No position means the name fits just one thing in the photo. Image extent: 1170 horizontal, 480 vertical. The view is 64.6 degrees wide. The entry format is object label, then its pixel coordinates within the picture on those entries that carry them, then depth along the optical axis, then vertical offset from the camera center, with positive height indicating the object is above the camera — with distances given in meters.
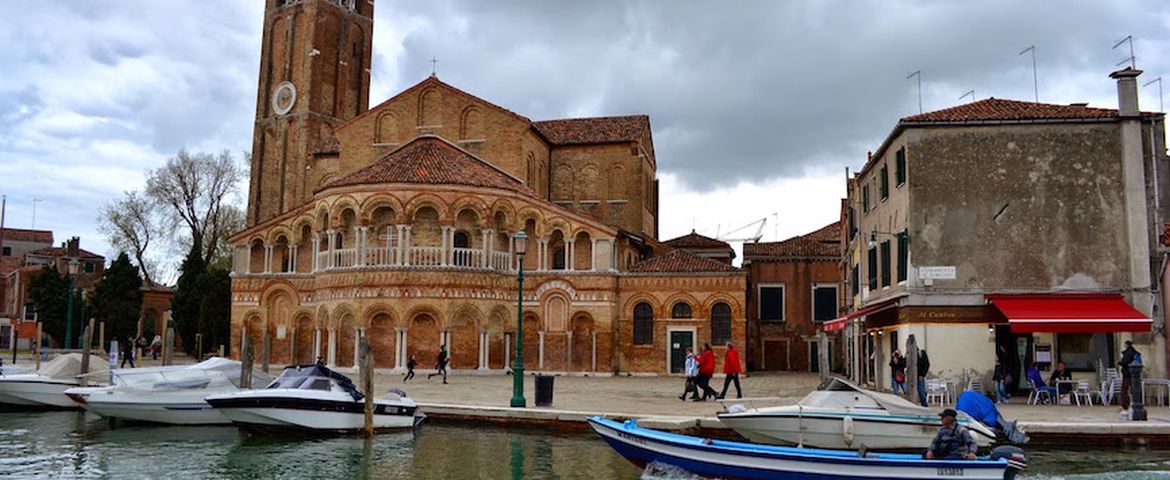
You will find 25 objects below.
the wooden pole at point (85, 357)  22.70 -0.53
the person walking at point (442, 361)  28.02 -0.66
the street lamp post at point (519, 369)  18.70 -0.58
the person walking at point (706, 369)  21.22 -0.61
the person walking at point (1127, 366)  18.31 -0.40
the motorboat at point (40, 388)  21.75 -1.23
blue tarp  13.19 -0.91
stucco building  20.31 +2.59
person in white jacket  21.72 -0.75
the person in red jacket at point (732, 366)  21.28 -0.56
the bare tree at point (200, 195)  51.75 +7.96
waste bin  19.03 -1.08
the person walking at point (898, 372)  20.53 -0.62
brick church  32.22 +2.58
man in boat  11.09 -1.18
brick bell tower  48.00 +12.91
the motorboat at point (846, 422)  14.77 -1.26
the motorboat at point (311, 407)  17.67 -1.32
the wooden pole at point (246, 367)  20.05 -0.64
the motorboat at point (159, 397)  19.14 -1.26
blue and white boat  10.82 -1.45
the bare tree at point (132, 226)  52.25 +6.20
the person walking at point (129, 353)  32.34 -0.58
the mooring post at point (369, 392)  17.56 -1.02
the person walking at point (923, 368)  18.59 -0.50
